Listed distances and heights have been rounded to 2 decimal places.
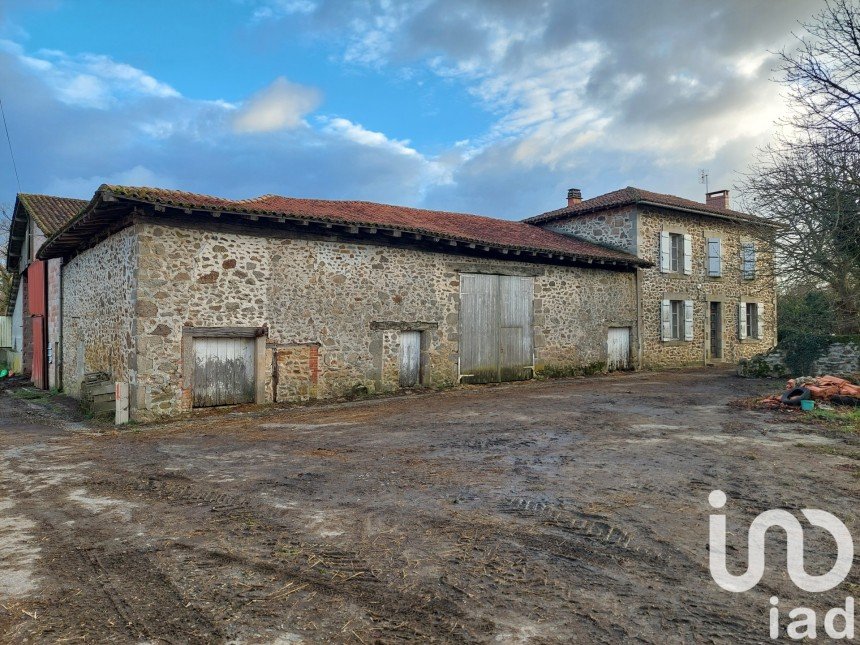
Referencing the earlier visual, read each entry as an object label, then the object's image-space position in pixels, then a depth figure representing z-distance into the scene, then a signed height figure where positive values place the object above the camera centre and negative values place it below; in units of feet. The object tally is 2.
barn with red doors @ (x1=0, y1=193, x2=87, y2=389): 48.01 +3.52
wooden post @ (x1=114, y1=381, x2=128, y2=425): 28.45 -3.93
